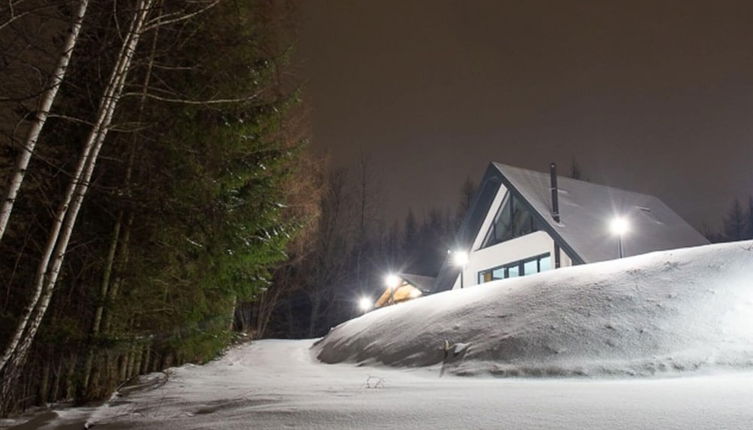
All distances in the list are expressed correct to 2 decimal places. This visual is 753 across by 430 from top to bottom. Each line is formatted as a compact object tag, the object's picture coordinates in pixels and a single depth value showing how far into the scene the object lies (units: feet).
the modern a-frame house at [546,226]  51.01
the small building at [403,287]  81.56
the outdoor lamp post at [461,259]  61.26
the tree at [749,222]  160.76
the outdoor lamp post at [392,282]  85.34
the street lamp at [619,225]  42.09
